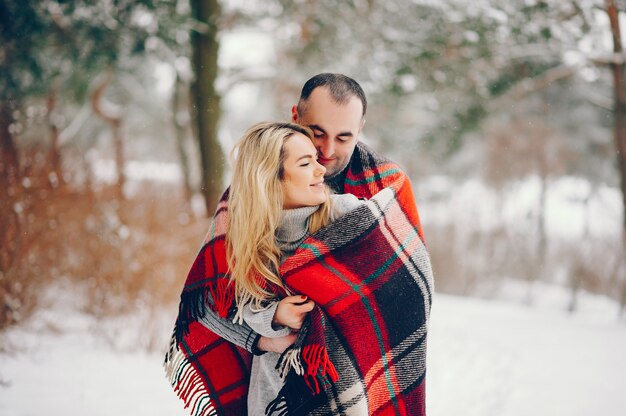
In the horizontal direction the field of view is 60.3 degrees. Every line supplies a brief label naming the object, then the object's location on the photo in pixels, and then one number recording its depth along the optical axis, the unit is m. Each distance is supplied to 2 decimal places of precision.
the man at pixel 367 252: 2.16
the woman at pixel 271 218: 2.07
